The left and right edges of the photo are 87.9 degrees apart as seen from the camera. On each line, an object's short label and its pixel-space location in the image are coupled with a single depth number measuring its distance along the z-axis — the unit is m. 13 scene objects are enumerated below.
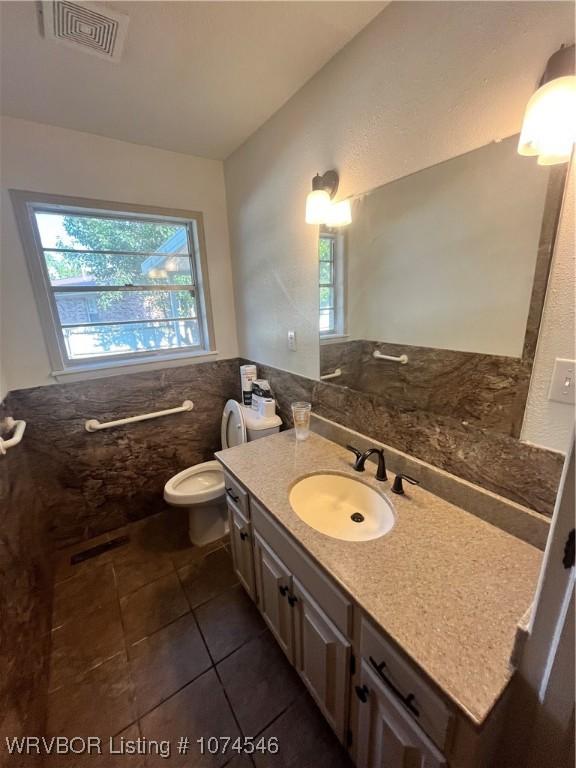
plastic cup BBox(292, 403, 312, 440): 1.54
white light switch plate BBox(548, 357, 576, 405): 0.76
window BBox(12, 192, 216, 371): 1.71
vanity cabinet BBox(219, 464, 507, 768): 0.61
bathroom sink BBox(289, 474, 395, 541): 1.09
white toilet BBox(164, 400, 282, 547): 1.83
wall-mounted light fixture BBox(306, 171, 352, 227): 1.29
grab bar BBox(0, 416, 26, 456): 1.19
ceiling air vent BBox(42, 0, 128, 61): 0.95
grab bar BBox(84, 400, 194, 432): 1.88
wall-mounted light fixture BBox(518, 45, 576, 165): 0.65
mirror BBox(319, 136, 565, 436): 0.82
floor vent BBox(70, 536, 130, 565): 1.89
